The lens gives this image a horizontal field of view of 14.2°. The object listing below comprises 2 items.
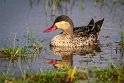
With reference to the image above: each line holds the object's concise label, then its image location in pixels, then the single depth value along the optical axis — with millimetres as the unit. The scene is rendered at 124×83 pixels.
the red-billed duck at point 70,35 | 12906
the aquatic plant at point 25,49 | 10586
